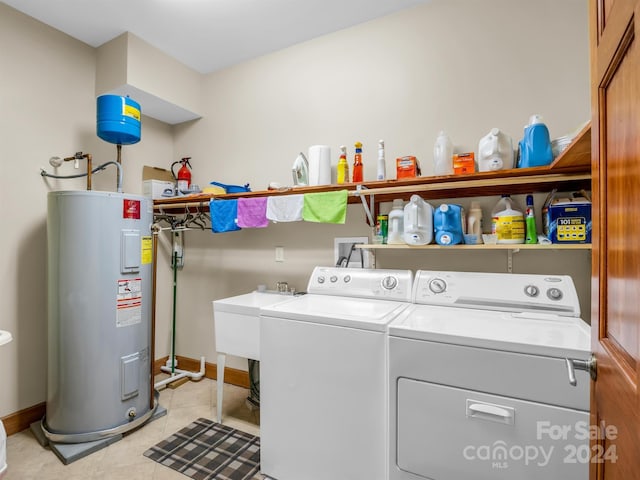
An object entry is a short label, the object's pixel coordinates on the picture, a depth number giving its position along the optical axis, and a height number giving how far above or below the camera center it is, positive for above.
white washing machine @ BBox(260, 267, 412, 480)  1.44 -0.69
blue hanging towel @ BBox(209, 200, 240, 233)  2.39 +0.19
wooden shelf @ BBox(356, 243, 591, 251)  1.57 -0.02
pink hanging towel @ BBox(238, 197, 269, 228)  2.29 +0.21
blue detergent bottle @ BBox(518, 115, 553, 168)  1.66 +0.49
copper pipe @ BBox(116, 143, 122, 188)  2.44 +0.67
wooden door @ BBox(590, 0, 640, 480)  0.57 +0.01
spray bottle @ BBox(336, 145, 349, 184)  2.23 +0.49
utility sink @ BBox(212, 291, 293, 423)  2.08 -0.57
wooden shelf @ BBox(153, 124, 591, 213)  1.48 +0.32
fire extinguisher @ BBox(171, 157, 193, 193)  2.90 +0.59
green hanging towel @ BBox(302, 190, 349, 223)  2.02 +0.22
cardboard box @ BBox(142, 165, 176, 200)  2.87 +0.54
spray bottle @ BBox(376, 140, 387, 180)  2.12 +0.50
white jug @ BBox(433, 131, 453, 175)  1.93 +0.50
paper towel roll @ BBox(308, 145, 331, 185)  2.31 +0.53
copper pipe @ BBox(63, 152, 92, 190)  2.36 +0.60
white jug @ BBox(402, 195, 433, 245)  1.87 +0.11
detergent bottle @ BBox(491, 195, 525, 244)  1.75 +0.09
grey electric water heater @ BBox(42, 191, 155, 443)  1.99 -0.45
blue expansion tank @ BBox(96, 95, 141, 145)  2.21 +0.83
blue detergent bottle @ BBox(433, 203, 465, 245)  1.83 +0.09
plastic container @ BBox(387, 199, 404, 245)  2.00 +0.10
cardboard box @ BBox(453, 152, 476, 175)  1.83 +0.44
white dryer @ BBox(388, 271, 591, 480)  1.12 -0.57
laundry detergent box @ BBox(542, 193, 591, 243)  1.60 +0.11
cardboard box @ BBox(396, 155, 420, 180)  1.99 +0.45
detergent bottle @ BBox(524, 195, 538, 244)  1.74 +0.08
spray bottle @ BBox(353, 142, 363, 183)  2.20 +0.51
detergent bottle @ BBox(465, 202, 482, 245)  1.93 +0.12
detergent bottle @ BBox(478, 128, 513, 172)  1.78 +0.49
